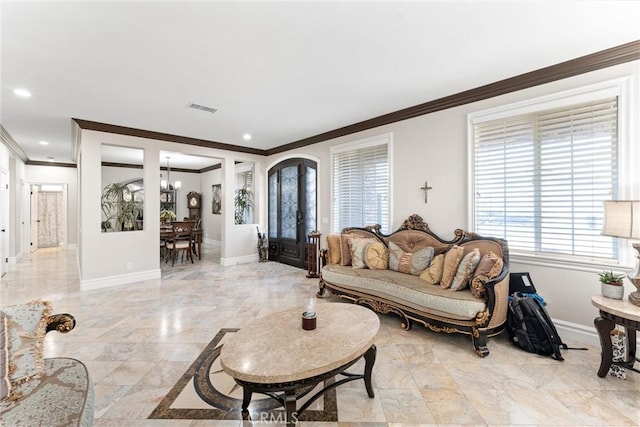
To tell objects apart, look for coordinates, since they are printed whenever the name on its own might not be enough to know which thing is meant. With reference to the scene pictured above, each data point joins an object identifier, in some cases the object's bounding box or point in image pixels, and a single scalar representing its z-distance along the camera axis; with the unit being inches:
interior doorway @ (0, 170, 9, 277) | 206.6
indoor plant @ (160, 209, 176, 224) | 281.4
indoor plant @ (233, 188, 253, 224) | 282.0
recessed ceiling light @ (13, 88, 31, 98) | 130.2
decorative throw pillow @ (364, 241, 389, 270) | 147.8
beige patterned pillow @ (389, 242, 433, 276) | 134.0
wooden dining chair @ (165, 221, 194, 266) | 248.8
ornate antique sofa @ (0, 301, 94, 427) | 45.8
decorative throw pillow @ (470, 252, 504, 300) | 101.3
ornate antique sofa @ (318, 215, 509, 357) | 100.5
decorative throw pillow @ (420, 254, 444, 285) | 120.4
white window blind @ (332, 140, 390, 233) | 176.1
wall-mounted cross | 150.7
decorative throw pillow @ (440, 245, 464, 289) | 114.3
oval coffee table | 56.5
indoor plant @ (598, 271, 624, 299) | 86.8
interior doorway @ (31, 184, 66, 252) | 327.2
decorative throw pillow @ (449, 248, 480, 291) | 110.2
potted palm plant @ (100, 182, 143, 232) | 199.6
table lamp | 82.2
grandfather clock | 384.5
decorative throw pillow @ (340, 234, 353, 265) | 158.4
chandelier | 358.9
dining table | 244.4
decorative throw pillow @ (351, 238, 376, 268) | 152.1
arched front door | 232.3
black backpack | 96.6
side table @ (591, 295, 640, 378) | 78.5
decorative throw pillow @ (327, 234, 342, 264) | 163.3
